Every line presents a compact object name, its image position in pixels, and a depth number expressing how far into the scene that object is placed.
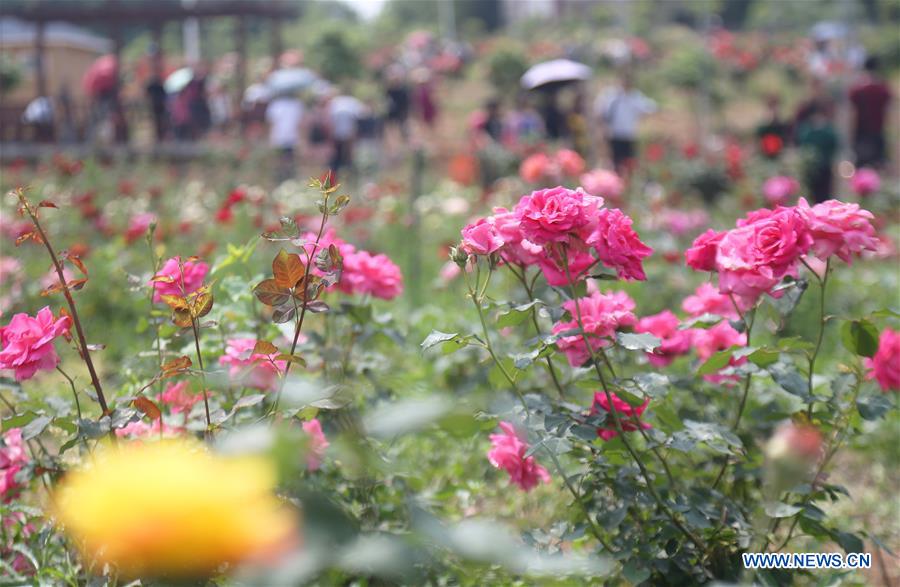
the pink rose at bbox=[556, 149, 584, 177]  4.59
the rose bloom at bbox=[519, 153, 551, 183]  4.41
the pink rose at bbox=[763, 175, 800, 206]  5.66
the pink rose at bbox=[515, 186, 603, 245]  1.32
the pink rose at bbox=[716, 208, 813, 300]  1.40
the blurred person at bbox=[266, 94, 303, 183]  9.43
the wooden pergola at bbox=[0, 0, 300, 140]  14.64
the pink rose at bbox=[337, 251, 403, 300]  1.88
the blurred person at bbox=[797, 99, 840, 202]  7.49
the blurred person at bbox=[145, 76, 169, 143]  12.99
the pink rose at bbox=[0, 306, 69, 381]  1.34
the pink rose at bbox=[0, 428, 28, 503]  1.66
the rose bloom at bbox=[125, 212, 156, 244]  3.46
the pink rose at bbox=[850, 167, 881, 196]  6.84
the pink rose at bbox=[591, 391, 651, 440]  1.48
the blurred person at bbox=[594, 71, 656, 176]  8.52
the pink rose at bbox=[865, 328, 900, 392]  1.70
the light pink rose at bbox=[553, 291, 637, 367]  1.46
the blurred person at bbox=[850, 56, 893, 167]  8.95
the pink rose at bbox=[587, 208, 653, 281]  1.36
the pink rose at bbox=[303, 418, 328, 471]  1.38
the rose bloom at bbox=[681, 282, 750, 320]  1.71
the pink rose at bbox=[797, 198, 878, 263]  1.39
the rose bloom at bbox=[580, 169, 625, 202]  4.39
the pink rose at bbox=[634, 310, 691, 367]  1.83
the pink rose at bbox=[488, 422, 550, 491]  1.59
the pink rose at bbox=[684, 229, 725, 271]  1.50
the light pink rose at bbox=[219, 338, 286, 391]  1.25
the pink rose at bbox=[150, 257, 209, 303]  1.60
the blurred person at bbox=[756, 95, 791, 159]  6.56
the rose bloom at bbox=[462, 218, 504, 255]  1.39
